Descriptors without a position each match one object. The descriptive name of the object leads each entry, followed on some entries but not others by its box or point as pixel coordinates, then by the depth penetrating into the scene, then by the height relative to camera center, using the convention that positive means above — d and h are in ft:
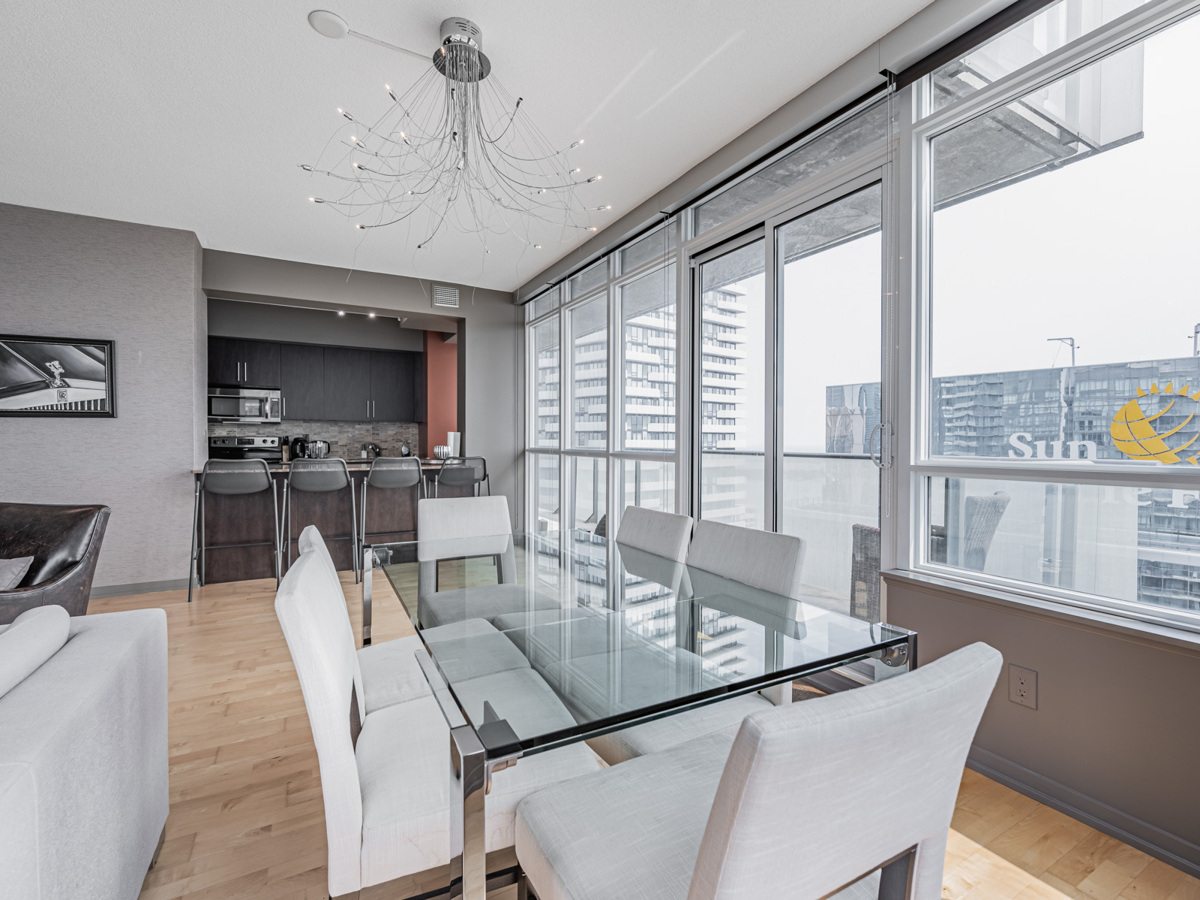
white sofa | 2.86 -1.95
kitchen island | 15.28 -2.36
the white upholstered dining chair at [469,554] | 5.74 -1.65
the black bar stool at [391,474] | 15.87 -0.98
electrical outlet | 6.23 -2.67
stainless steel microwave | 21.04 +1.18
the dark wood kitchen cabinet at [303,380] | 22.36 +2.22
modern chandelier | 7.95 +5.11
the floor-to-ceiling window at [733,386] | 10.61 +1.01
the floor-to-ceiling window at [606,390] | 13.28 +1.32
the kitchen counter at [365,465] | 16.59 -0.84
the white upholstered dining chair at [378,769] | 3.41 -2.29
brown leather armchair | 7.64 -1.51
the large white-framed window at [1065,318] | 5.57 +1.32
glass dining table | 3.18 -1.62
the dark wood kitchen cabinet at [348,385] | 23.11 +2.12
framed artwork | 13.19 +1.38
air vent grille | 19.08 +4.65
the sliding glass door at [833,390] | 8.54 +0.77
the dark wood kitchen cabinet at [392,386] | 23.89 +2.15
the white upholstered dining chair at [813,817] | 2.04 -1.51
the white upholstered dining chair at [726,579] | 4.84 -1.56
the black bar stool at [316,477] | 15.01 -1.02
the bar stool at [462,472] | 17.01 -0.99
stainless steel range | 21.54 -0.38
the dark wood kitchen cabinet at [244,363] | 21.24 +2.78
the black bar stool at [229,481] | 14.10 -1.07
